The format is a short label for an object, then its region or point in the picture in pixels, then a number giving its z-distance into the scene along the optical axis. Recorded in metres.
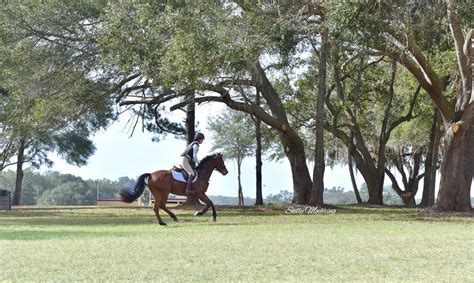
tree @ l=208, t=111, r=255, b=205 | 53.38
